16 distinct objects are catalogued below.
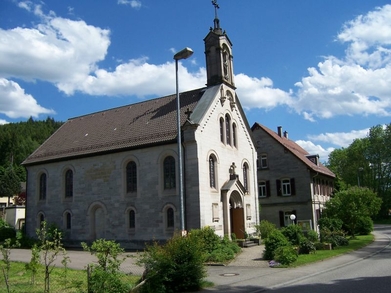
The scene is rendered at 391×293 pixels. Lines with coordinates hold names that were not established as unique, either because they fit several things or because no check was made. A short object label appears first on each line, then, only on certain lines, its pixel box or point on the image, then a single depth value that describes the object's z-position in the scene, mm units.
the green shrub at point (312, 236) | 22906
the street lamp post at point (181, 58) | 15828
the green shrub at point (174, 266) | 11539
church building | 25594
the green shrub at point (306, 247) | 21156
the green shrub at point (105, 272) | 10258
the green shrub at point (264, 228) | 28986
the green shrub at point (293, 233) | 22594
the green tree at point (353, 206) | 30203
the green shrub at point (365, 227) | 36341
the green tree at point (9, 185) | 81812
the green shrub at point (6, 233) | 33406
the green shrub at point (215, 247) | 19906
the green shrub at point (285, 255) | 17422
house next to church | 38438
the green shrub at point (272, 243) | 19594
